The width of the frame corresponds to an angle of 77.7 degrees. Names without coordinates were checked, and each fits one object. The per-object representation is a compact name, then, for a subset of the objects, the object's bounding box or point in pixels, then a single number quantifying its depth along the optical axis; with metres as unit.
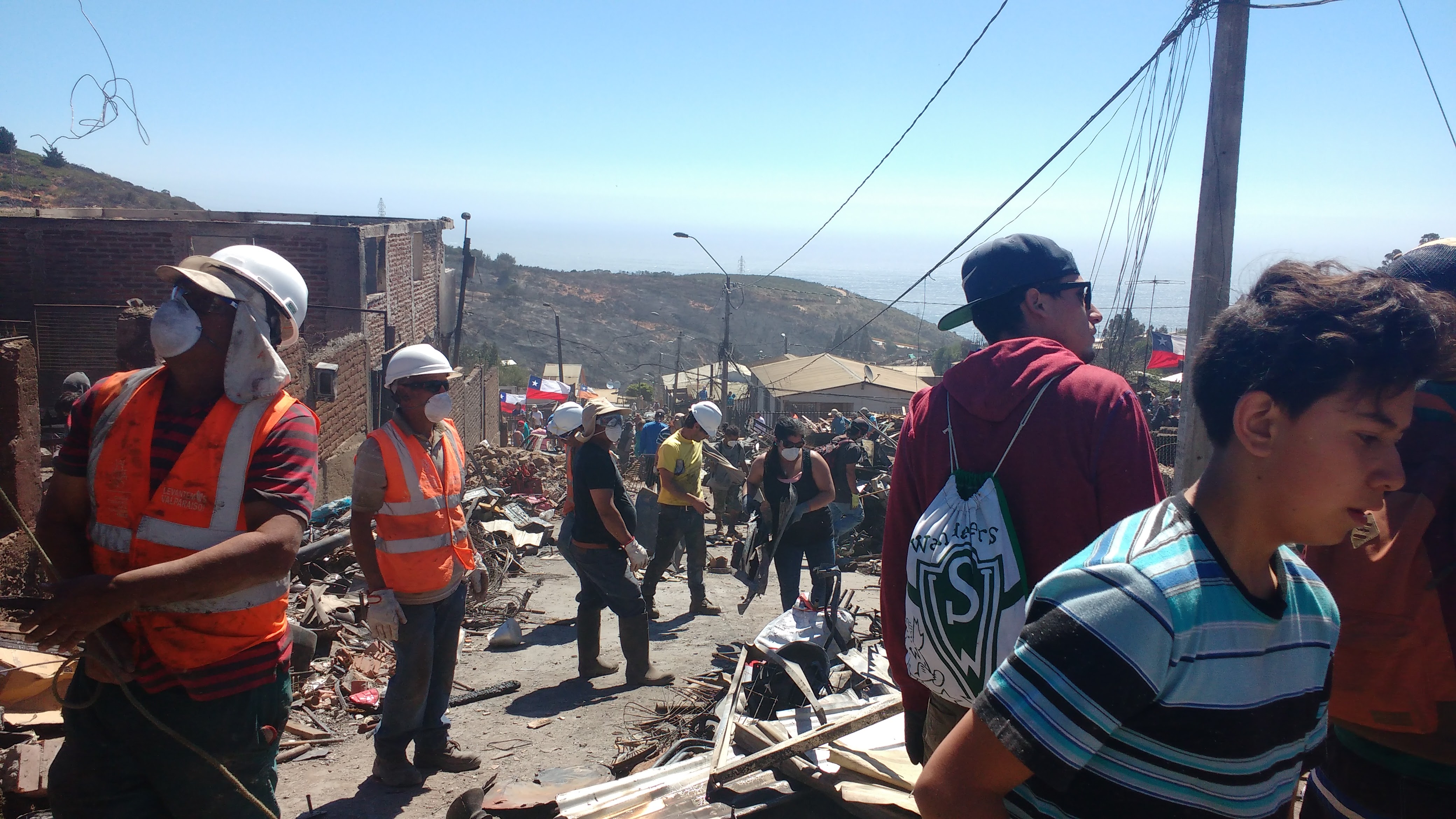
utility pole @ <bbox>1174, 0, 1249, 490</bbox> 4.91
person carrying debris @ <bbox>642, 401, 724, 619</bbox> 7.90
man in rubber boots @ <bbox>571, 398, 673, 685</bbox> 5.71
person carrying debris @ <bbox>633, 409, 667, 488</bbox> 13.71
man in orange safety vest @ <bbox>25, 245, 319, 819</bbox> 2.23
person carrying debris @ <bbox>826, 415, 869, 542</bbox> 8.05
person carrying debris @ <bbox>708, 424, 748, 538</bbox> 13.80
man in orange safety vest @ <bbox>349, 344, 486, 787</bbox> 4.09
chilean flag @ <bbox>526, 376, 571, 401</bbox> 34.41
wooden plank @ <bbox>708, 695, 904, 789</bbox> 3.32
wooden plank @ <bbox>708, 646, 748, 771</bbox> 3.79
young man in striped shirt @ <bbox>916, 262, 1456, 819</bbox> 1.20
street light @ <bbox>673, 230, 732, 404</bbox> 27.70
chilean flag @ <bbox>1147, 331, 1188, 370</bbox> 27.80
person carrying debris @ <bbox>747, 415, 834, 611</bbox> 6.88
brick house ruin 14.34
